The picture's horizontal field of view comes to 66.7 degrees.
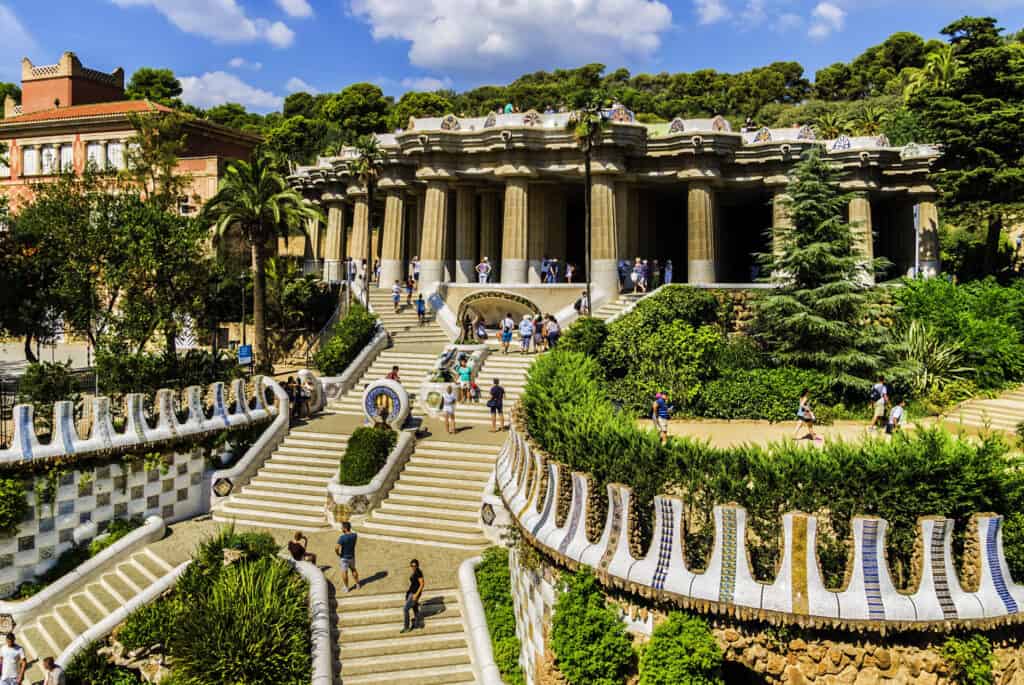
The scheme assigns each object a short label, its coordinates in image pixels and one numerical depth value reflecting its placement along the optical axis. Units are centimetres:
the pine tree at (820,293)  2503
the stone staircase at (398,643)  1401
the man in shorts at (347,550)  1555
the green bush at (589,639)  1139
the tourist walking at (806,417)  2052
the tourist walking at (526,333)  2959
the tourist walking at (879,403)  2112
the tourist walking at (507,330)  3036
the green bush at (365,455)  2009
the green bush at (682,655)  1066
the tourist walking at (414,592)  1473
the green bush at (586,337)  2653
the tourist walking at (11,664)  1417
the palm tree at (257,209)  3052
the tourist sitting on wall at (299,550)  1639
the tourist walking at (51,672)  1405
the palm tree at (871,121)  5084
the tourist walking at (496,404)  2280
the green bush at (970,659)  1048
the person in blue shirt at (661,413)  1997
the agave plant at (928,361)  2455
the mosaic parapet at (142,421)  1891
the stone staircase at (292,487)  2017
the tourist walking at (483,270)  3788
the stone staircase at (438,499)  1853
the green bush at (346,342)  2812
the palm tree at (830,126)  4550
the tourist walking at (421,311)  3461
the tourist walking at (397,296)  3644
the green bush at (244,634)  1300
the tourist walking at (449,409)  2281
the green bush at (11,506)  1834
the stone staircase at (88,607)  1652
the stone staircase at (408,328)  3189
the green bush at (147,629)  1523
